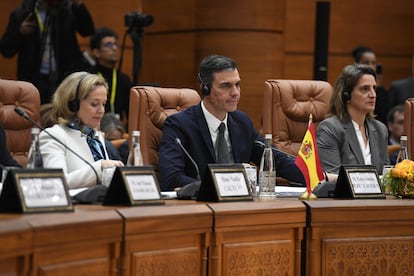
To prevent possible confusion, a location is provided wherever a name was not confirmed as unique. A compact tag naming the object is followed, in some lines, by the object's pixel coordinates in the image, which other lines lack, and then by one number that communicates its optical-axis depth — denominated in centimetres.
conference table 493
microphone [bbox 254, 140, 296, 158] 786
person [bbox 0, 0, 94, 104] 1010
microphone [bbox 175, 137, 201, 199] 622
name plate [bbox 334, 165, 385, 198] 662
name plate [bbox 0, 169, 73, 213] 510
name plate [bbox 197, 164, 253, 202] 605
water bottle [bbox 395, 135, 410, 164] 720
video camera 1112
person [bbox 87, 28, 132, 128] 1119
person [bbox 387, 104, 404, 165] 1162
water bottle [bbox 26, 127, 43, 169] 572
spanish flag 665
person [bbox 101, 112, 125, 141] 1033
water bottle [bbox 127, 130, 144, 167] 602
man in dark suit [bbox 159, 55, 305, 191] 748
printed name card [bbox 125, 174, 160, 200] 569
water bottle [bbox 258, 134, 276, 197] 662
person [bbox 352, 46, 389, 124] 1252
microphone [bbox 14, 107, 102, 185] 629
